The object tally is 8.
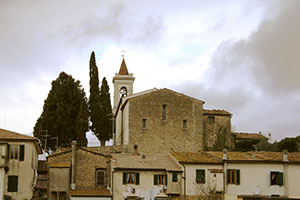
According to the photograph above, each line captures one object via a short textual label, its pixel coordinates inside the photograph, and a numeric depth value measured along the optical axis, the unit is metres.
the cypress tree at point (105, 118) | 69.94
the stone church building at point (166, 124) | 63.97
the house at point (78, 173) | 52.97
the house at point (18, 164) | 48.97
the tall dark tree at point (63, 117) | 68.53
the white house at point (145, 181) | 51.50
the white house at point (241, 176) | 51.94
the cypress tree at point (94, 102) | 69.81
